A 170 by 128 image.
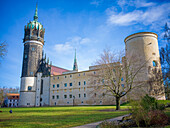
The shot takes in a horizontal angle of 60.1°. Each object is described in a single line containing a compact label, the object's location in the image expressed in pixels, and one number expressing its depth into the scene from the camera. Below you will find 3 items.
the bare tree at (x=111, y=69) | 20.08
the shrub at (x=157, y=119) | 7.38
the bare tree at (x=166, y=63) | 20.11
